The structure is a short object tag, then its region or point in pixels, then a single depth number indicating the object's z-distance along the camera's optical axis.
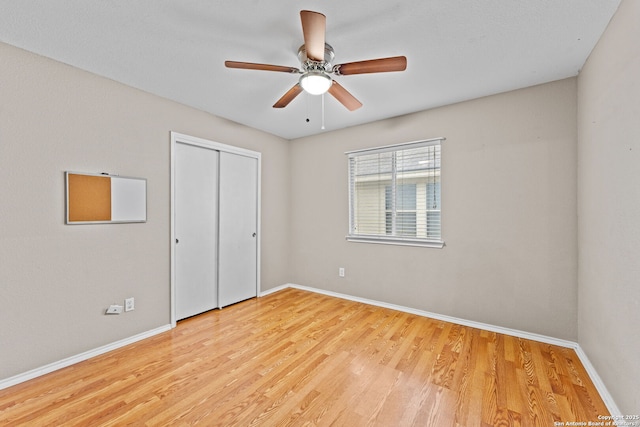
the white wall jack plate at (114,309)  2.42
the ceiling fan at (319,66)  1.52
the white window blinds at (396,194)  3.19
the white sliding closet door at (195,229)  3.03
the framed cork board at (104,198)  2.23
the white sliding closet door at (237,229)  3.50
